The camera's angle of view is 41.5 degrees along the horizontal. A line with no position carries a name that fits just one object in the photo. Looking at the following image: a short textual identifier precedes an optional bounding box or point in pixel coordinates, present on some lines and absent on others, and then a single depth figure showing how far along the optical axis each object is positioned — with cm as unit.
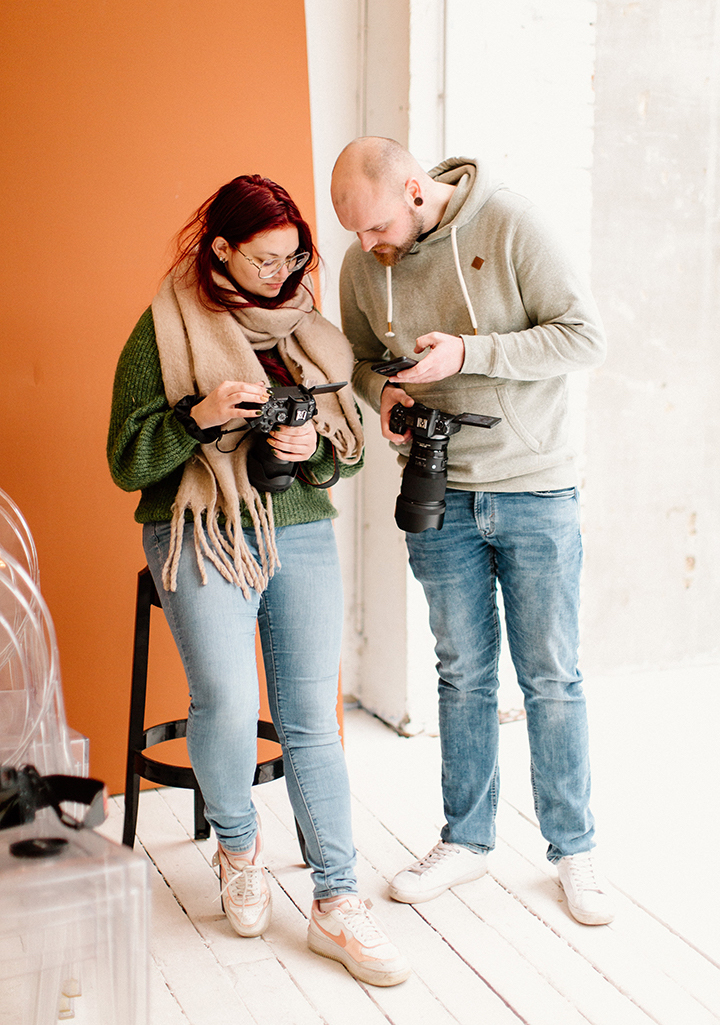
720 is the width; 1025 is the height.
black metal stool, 199
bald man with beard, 172
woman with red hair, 165
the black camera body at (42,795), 115
